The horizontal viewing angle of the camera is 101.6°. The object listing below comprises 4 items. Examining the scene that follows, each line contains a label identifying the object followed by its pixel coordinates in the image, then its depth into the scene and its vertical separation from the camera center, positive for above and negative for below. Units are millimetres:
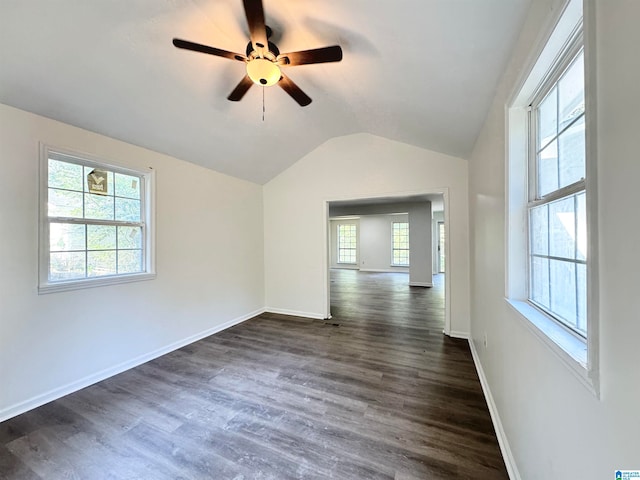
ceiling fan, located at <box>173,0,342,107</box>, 1585 +1252
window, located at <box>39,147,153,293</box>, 2273 +186
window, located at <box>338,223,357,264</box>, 10982 -93
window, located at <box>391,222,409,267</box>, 9883 -170
